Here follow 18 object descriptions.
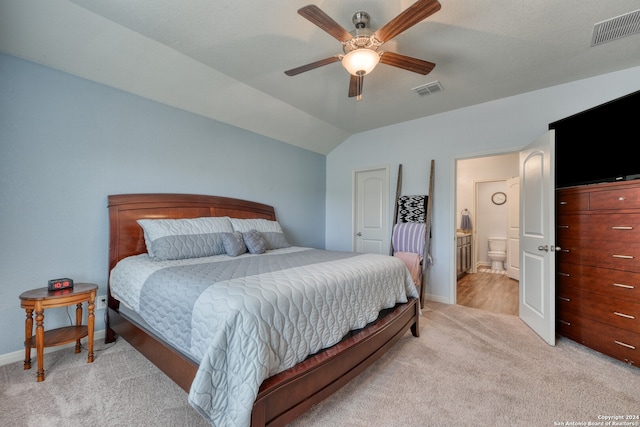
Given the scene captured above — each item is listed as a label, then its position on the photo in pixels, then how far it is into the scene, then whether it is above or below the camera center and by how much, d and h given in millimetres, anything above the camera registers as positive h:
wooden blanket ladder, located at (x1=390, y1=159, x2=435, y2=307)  3506 -159
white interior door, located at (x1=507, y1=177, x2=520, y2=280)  5156 -125
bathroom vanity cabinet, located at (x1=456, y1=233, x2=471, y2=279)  4867 -656
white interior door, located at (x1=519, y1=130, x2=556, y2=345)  2467 -160
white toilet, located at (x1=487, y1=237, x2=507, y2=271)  5871 -690
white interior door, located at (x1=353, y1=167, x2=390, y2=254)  4391 +122
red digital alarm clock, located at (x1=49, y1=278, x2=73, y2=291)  2029 -527
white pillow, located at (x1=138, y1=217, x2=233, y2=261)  2396 -205
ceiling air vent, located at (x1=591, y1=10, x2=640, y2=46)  1942 +1447
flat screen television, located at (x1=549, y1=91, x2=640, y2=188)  2176 +685
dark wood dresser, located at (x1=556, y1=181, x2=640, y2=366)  2088 -384
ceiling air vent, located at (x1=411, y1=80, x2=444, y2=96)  2940 +1449
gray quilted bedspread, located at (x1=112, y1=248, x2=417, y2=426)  1212 -530
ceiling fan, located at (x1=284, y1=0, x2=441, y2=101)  1521 +1146
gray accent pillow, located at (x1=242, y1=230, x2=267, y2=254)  2898 -272
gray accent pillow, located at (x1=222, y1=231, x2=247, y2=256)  2703 -277
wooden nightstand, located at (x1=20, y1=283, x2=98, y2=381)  1864 -756
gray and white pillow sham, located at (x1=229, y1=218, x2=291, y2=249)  3186 -145
